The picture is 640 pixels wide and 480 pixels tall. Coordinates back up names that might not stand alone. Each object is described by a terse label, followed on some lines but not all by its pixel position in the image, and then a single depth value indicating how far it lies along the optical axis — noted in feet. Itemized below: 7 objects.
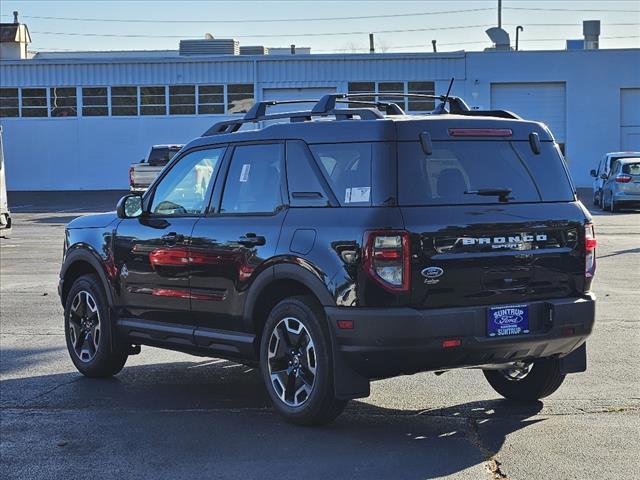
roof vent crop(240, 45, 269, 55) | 178.70
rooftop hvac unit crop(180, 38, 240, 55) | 170.50
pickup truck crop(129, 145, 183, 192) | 110.93
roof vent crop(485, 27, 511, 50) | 171.63
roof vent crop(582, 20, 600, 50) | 173.88
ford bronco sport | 20.80
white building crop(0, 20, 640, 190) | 157.69
